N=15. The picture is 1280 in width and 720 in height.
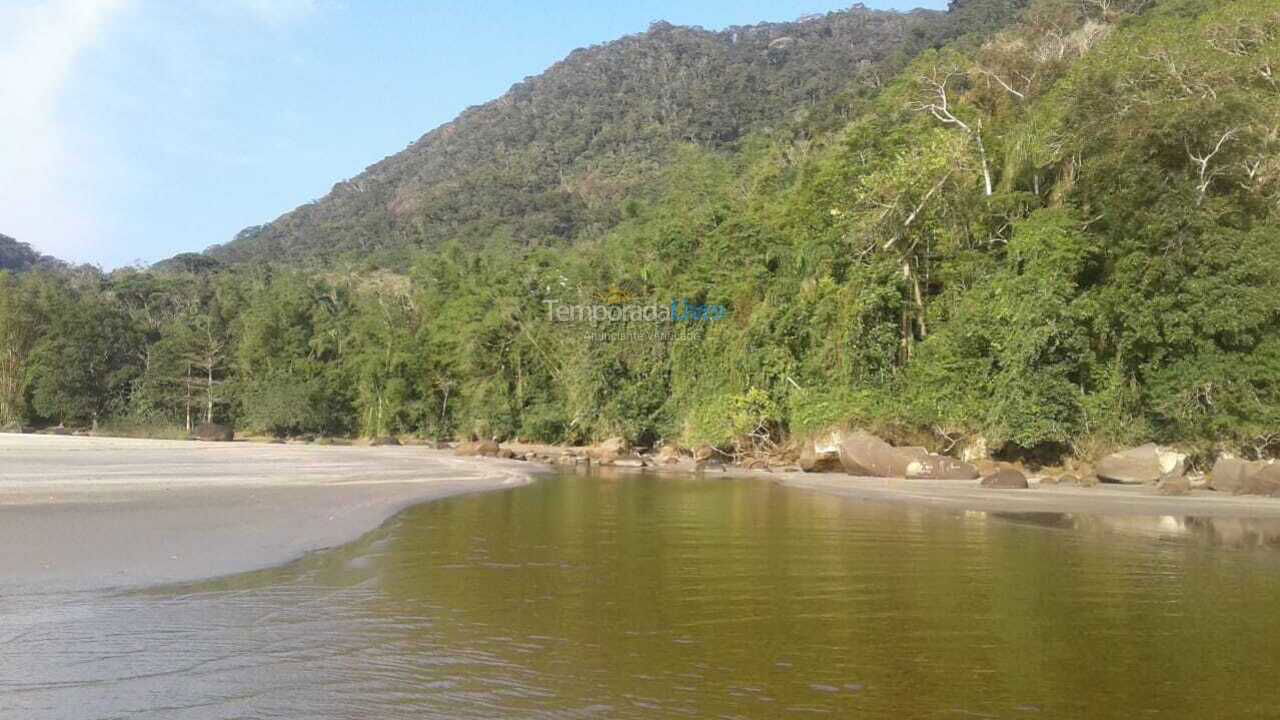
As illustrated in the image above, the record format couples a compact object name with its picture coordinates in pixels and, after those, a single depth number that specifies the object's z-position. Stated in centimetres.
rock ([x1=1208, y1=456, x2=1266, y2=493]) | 1848
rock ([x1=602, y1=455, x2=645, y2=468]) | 3269
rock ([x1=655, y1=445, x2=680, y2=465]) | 3308
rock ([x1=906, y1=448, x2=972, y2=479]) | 2314
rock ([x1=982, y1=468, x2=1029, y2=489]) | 2070
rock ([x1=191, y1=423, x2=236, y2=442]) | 5042
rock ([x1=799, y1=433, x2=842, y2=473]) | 2694
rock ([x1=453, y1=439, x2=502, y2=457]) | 3822
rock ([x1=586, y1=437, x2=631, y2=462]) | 3491
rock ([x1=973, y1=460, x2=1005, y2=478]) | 2276
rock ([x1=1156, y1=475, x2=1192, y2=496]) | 1864
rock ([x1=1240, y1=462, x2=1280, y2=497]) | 1792
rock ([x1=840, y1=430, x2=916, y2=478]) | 2462
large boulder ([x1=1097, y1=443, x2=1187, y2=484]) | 2067
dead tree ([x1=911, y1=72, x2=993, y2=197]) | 2745
